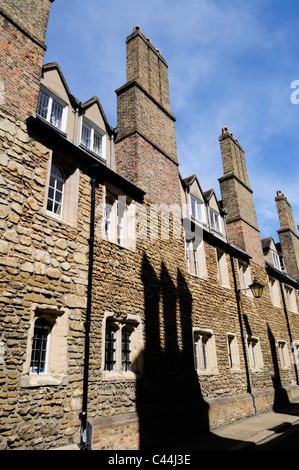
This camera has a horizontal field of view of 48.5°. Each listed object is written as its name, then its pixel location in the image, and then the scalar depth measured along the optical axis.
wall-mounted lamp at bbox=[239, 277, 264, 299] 13.43
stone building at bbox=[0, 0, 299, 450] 6.58
